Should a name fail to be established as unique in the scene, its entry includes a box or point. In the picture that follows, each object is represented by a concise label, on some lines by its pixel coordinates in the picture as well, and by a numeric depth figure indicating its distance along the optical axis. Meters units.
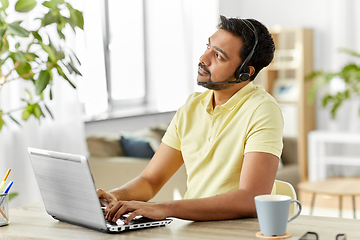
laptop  2.79
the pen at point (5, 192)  2.94
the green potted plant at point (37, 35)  3.28
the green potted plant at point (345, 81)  7.82
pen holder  2.94
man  2.97
